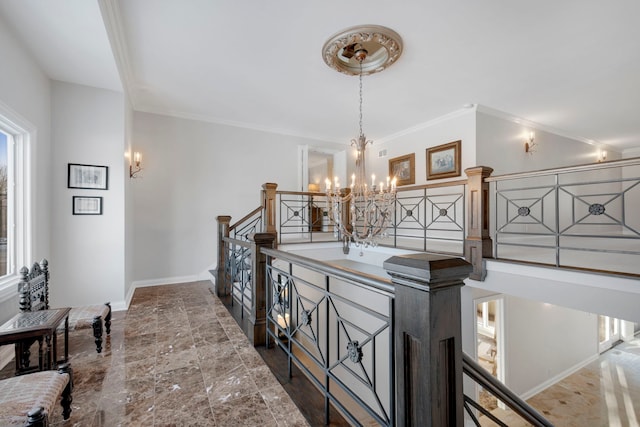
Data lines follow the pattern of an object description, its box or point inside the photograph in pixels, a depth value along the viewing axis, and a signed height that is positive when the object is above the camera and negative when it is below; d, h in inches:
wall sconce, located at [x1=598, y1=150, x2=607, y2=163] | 277.8 +57.6
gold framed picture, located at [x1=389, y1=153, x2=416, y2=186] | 227.6 +38.4
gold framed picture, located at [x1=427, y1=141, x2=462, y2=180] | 194.9 +38.6
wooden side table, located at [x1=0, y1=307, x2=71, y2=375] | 62.2 -26.7
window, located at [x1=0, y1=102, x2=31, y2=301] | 99.3 +6.7
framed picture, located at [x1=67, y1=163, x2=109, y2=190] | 129.0 +18.4
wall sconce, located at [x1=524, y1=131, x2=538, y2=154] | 211.6 +52.5
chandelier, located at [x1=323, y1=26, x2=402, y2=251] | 112.6 +70.9
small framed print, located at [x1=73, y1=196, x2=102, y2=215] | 130.2 +4.9
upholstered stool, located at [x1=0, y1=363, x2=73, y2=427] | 43.2 -32.0
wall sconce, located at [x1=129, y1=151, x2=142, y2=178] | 169.8 +31.0
